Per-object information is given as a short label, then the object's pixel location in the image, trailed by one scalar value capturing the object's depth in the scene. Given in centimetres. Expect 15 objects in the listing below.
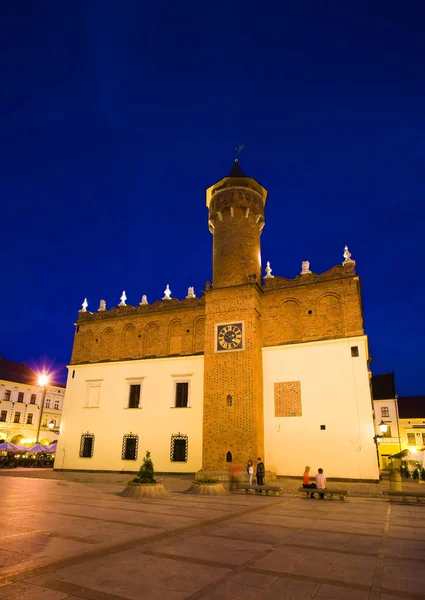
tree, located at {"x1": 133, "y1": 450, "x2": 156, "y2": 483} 1456
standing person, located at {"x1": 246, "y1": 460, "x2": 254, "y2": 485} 1910
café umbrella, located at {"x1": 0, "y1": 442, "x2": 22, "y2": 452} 3184
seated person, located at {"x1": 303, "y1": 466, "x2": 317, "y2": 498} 1608
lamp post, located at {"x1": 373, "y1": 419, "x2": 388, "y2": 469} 2088
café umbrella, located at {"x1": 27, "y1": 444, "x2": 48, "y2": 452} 3325
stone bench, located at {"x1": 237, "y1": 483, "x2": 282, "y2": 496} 1621
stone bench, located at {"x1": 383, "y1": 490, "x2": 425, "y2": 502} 1431
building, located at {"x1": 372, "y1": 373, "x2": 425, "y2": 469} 4653
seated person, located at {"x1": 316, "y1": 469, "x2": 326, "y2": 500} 1586
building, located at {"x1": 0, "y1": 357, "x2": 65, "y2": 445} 4572
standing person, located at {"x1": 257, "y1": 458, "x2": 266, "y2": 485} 1846
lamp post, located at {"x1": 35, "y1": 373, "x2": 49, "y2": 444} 2897
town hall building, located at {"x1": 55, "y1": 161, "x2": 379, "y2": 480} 2219
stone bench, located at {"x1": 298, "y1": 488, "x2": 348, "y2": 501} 1496
